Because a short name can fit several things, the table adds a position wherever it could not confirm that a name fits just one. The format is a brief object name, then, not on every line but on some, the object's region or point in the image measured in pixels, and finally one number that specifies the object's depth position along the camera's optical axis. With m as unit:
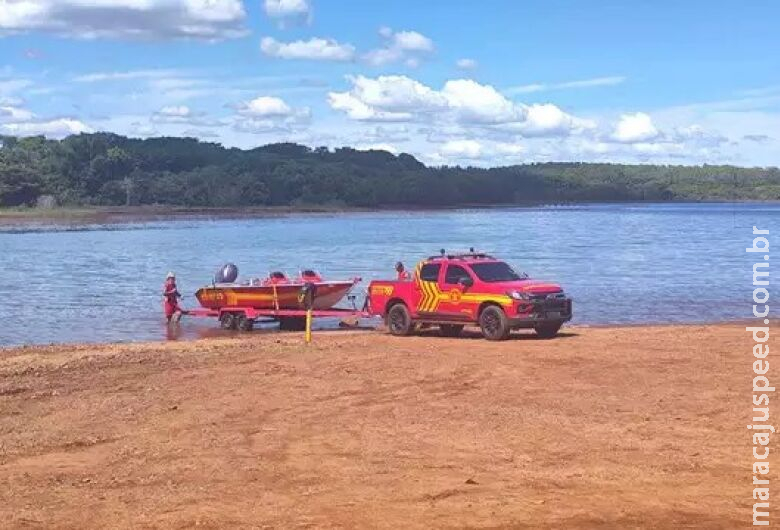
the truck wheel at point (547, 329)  20.88
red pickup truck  20.47
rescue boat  27.27
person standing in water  28.91
